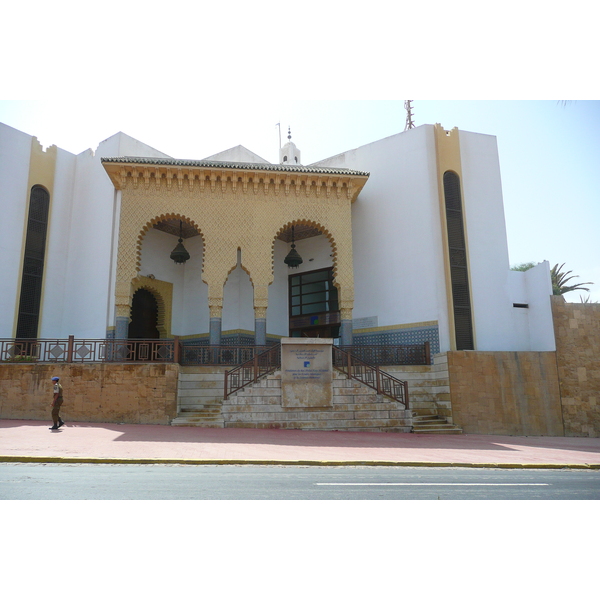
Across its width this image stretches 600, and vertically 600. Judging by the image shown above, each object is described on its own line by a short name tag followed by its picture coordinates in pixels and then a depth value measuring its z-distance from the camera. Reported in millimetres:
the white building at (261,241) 15312
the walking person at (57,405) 10984
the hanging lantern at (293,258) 17328
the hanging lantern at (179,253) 16328
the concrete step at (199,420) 12195
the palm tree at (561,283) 31609
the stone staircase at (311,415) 12328
